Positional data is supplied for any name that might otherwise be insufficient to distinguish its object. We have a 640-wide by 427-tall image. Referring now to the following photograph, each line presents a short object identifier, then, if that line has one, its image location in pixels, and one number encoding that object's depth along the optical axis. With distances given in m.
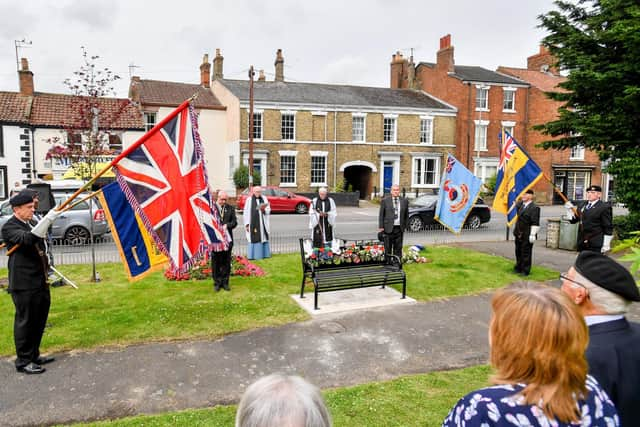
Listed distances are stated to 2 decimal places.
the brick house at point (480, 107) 37.47
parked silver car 15.38
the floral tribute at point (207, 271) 10.02
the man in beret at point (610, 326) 2.29
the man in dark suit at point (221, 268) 9.02
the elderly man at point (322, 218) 11.77
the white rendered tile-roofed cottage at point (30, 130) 27.64
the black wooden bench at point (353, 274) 8.00
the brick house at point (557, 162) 37.97
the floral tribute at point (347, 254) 8.69
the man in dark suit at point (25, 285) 5.38
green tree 13.62
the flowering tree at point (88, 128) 14.16
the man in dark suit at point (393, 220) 10.82
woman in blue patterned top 1.77
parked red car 26.92
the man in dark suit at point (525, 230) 9.96
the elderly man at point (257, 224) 12.09
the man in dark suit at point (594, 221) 9.02
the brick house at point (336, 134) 33.72
